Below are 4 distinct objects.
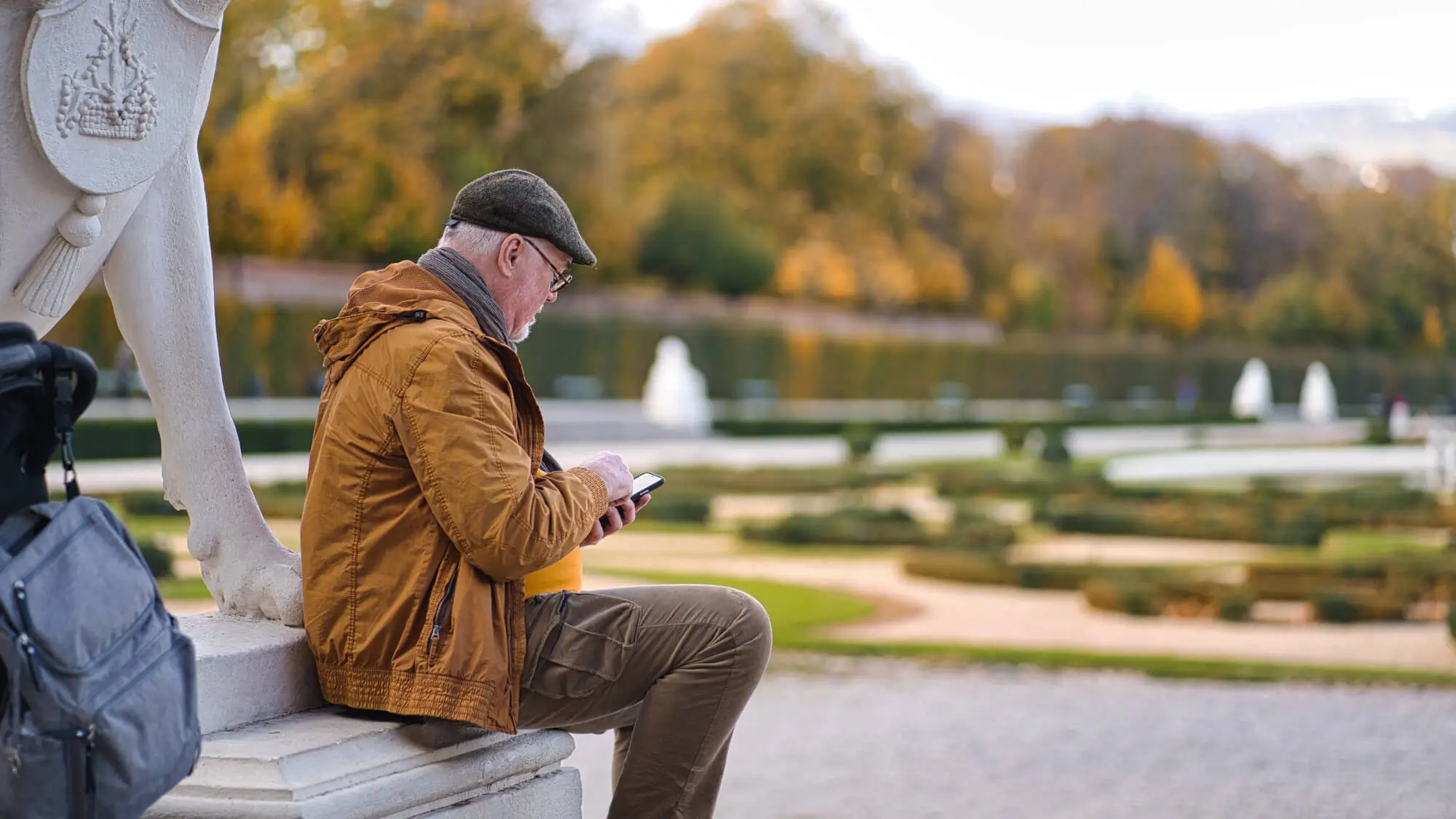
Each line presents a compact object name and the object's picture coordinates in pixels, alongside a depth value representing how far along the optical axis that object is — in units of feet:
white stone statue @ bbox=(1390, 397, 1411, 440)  94.85
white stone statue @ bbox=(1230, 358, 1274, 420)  126.72
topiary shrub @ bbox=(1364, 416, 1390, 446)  82.53
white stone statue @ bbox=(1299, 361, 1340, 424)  128.67
